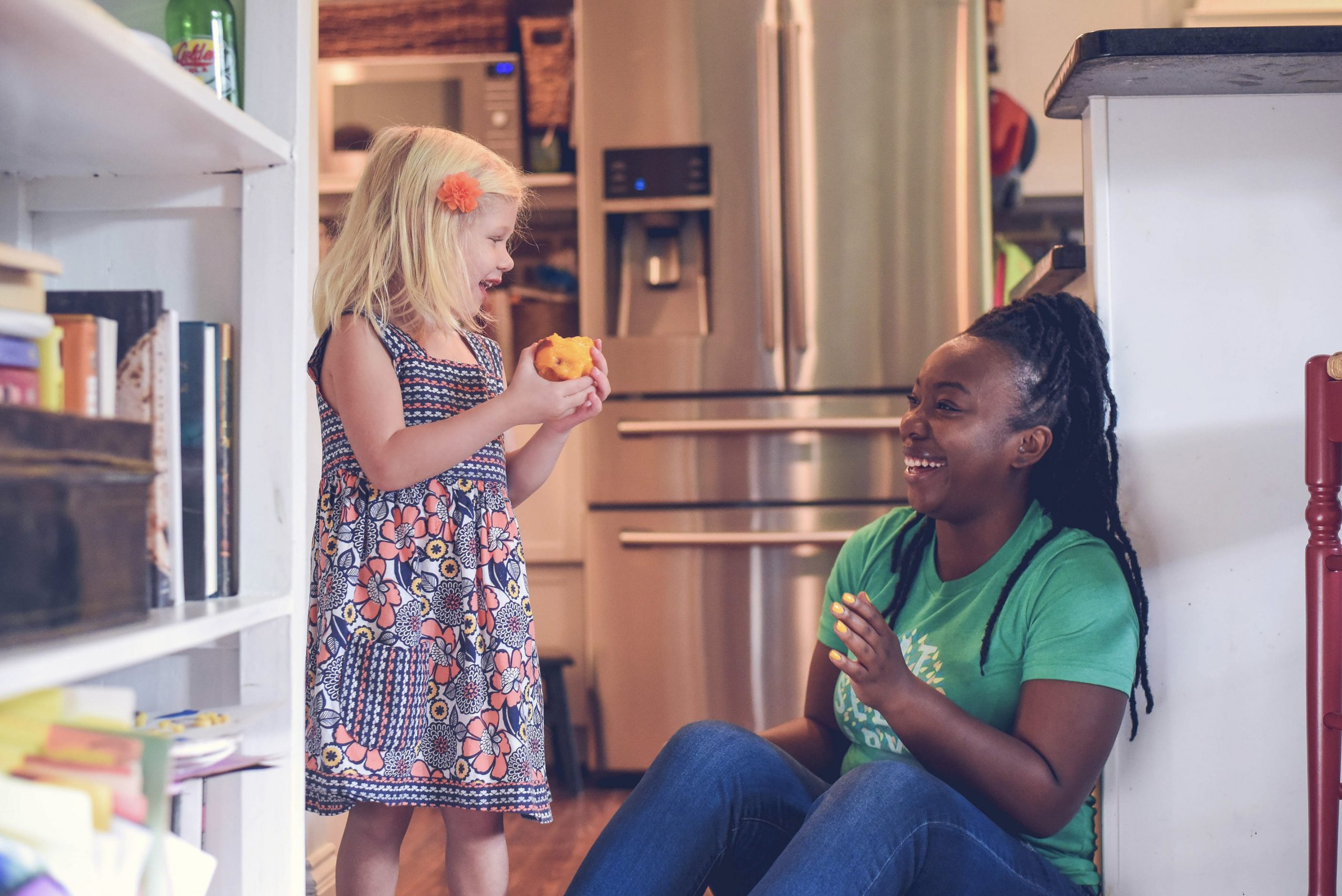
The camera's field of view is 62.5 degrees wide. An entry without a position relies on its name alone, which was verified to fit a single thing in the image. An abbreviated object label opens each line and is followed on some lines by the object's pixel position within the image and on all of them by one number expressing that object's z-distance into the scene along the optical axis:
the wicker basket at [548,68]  2.96
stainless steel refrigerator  2.57
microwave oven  2.99
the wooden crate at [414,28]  3.09
